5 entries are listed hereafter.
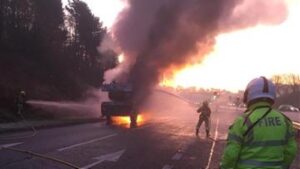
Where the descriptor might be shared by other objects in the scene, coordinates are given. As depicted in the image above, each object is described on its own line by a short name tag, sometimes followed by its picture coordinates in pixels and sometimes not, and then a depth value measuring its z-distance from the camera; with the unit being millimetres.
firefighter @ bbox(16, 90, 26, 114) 17190
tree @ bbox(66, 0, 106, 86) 34615
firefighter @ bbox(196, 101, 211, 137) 14989
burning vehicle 19312
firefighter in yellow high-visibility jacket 2797
